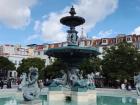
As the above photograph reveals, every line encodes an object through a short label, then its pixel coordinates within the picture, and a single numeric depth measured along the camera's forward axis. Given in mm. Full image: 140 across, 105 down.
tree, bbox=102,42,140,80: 22958
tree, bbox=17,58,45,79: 36125
